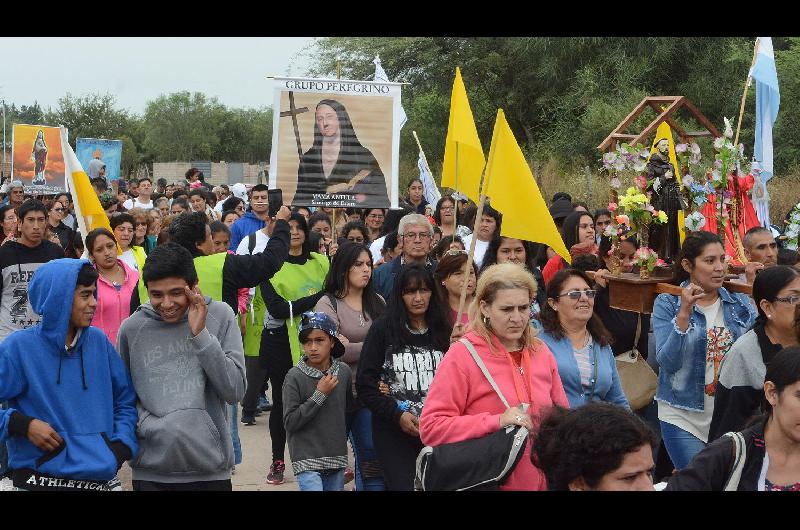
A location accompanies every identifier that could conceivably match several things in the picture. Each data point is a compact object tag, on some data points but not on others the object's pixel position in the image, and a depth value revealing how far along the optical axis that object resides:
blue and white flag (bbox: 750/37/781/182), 9.83
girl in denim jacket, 5.79
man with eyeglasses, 8.10
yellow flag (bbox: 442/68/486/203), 8.27
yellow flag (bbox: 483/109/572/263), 5.97
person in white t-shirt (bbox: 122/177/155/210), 16.61
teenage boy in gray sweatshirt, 4.64
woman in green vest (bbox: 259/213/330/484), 7.73
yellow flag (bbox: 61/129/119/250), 8.05
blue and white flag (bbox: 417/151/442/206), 15.16
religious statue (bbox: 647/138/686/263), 7.39
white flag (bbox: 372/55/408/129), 15.23
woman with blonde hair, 4.32
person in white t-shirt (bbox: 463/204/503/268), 8.79
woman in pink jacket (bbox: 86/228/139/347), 7.14
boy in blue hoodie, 4.34
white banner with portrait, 9.55
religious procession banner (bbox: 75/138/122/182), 22.59
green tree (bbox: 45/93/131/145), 57.50
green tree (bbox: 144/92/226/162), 71.25
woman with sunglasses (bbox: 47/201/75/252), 12.60
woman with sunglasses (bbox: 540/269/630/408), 5.45
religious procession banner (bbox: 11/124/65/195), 17.92
